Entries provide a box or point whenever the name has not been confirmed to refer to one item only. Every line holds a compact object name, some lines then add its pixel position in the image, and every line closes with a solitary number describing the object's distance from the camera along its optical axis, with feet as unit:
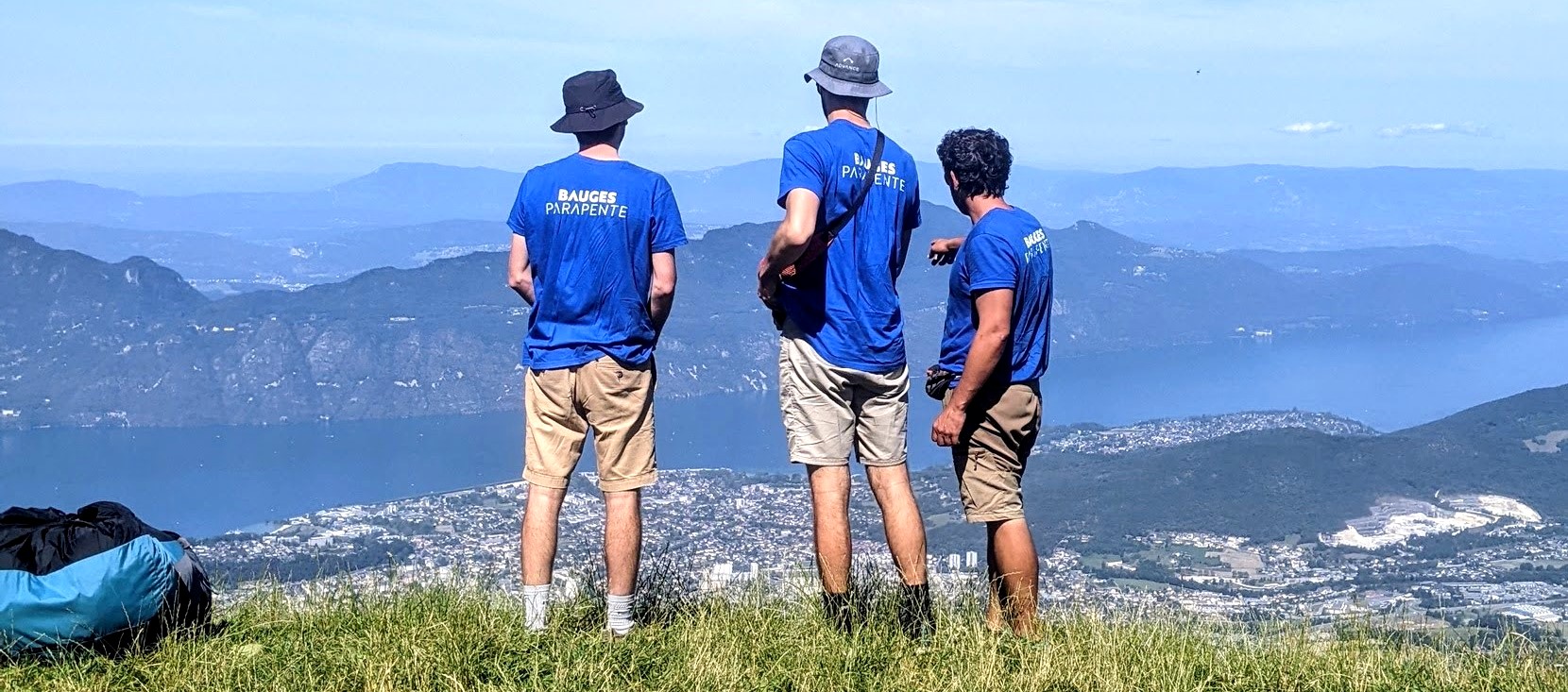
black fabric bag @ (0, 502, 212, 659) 12.41
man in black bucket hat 14.20
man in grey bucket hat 14.01
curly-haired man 14.30
